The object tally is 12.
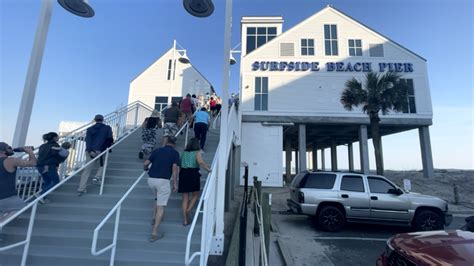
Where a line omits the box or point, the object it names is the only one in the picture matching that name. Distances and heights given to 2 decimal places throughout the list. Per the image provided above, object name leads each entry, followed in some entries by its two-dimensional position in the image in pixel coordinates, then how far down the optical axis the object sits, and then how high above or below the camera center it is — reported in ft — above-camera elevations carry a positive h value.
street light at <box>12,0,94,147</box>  13.99 +6.09
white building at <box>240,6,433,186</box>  57.47 +22.37
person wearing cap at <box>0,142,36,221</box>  11.48 -0.70
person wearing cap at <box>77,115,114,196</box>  18.40 +2.32
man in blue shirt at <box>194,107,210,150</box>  21.84 +4.22
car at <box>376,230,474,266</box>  9.15 -2.97
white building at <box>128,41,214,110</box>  69.72 +25.91
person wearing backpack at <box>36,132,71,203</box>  15.25 +0.46
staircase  11.39 -3.36
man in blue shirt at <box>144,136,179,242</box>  12.67 -0.26
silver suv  23.44 -2.79
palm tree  41.42 +13.89
